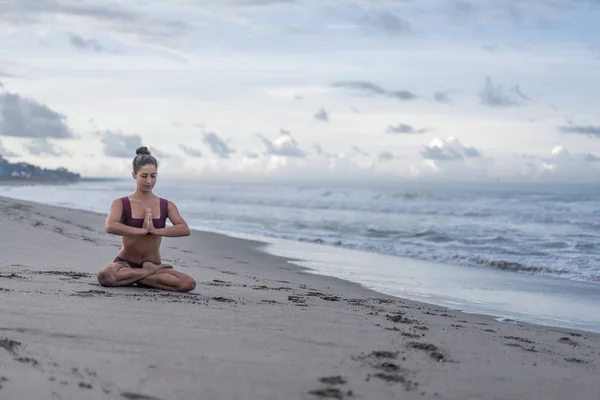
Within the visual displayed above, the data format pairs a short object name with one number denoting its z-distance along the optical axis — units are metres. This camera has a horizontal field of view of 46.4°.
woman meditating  6.91
